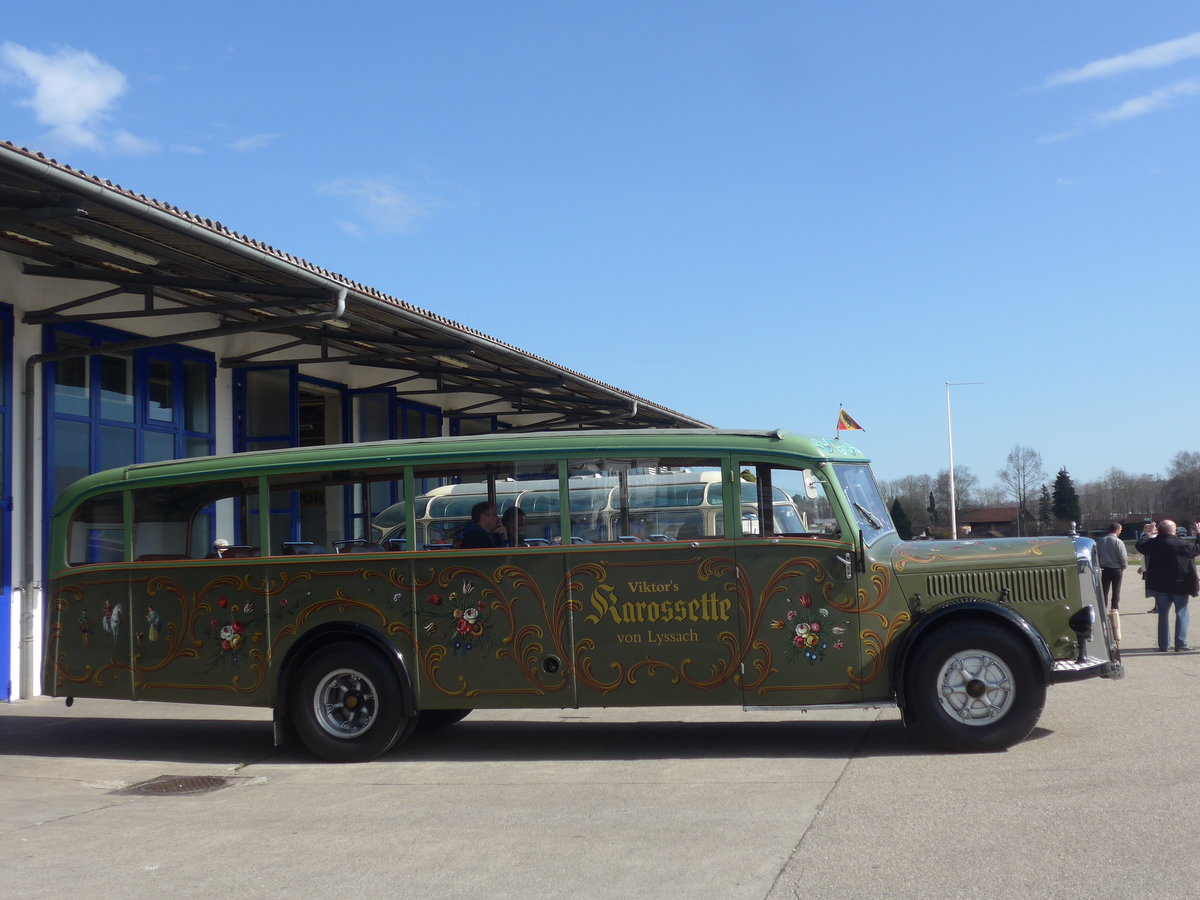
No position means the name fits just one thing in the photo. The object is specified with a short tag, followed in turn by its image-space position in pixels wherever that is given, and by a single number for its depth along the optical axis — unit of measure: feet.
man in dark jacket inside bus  31.17
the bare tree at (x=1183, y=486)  401.74
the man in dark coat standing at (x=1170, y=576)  49.70
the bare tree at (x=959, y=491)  361.08
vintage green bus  28.81
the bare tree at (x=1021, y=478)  366.02
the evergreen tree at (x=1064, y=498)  388.98
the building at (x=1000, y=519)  354.54
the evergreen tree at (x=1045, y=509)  375.66
